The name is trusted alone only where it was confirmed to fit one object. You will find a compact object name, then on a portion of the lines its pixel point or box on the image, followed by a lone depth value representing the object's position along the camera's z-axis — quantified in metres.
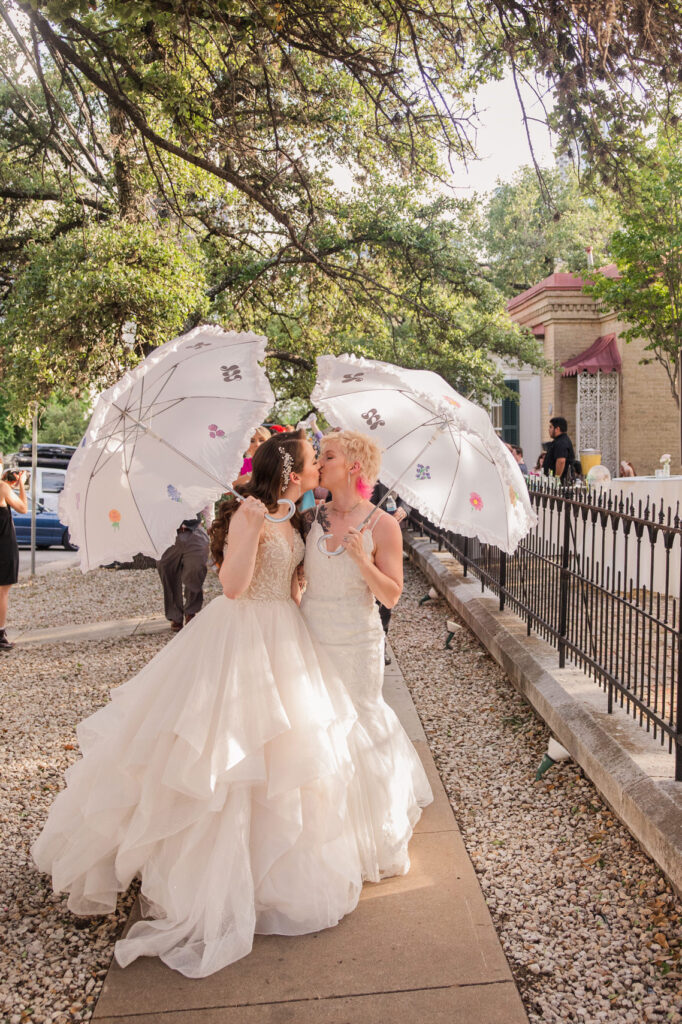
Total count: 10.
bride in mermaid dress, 3.69
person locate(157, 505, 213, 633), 8.33
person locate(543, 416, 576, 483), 12.49
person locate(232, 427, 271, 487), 7.14
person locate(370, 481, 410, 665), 3.83
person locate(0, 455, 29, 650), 8.42
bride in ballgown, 3.20
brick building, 22.91
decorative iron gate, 23.45
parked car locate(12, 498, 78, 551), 20.30
